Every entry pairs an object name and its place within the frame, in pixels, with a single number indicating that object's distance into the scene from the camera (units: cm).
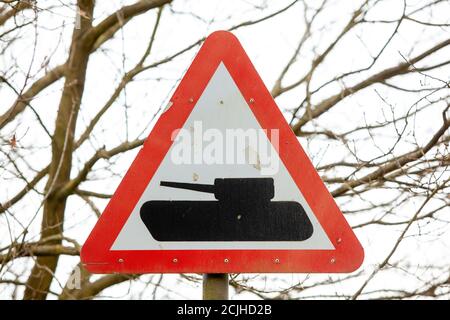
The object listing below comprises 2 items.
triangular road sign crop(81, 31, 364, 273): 448
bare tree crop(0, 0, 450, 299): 730
